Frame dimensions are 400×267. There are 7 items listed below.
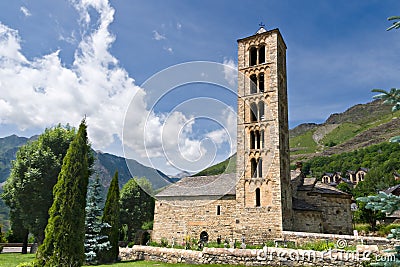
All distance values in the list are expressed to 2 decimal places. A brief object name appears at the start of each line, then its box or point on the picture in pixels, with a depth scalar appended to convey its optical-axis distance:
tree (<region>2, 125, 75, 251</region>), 23.48
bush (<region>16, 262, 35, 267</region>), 11.61
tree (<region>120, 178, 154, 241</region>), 39.03
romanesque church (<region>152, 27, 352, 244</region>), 24.33
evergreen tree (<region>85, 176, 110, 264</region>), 19.14
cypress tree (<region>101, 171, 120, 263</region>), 20.57
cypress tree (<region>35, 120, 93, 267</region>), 11.91
